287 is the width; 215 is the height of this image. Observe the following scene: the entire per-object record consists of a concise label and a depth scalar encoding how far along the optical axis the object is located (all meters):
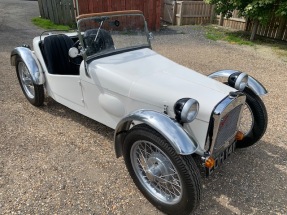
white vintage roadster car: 2.24
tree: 8.12
